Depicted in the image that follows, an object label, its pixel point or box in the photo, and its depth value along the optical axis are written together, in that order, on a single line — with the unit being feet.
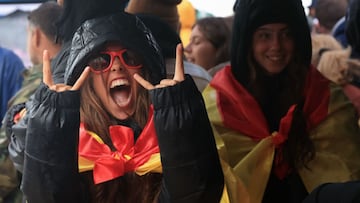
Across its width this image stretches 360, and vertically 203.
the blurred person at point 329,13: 23.80
